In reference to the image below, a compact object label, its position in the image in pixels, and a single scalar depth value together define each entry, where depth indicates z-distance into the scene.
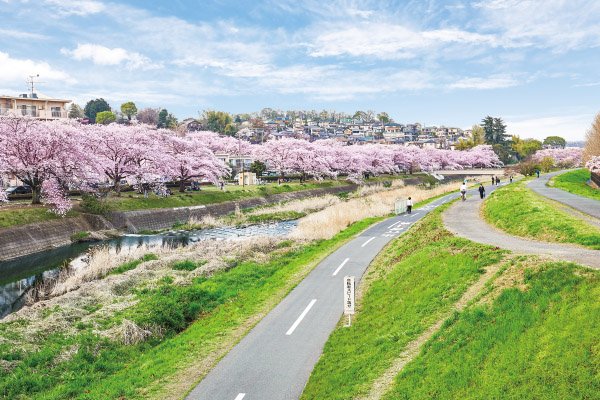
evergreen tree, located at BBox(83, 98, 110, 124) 174.77
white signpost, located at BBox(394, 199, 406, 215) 50.63
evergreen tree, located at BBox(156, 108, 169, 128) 175.38
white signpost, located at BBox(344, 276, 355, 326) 16.84
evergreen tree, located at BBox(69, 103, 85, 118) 171.60
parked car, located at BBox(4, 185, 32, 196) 52.28
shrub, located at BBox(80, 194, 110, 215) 48.50
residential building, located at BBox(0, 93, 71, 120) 85.50
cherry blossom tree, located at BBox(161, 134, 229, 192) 64.31
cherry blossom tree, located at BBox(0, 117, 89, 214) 43.75
